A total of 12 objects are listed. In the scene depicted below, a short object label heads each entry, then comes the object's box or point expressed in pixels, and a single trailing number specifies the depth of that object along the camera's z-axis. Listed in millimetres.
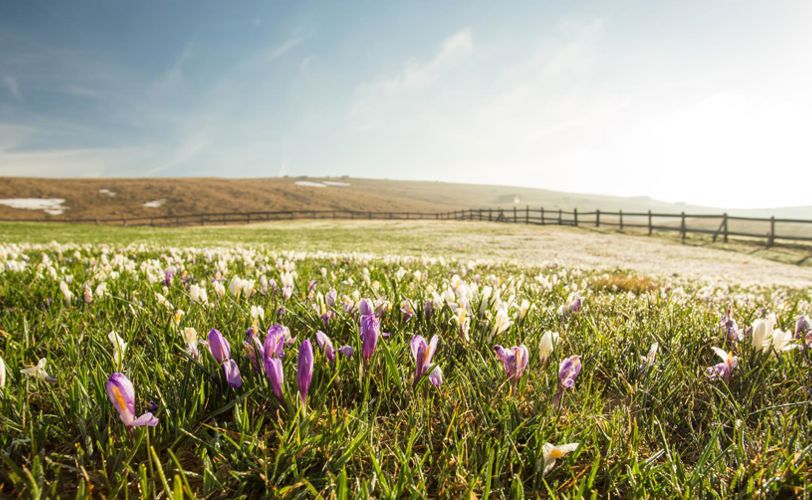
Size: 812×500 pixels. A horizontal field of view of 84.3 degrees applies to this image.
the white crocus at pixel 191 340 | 497
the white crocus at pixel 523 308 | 749
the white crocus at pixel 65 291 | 839
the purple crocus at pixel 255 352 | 470
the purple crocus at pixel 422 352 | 506
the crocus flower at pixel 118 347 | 497
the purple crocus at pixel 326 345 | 503
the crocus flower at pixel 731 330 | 687
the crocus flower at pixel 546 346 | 566
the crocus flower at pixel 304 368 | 433
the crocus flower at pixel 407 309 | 737
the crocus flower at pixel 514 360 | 512
